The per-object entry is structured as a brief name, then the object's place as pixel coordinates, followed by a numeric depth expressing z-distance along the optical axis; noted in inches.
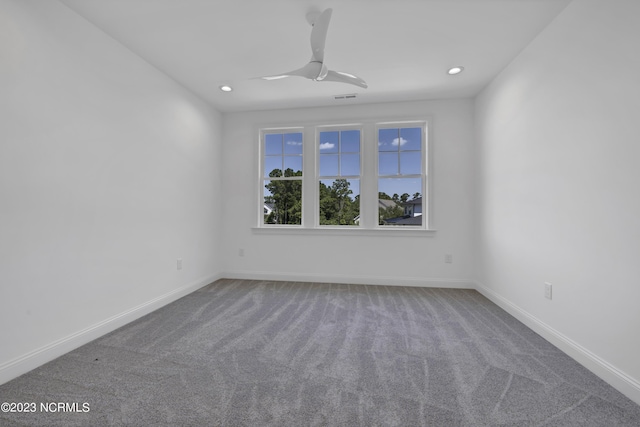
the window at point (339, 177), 160.9
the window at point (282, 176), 166.2
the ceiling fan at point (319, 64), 73.6
